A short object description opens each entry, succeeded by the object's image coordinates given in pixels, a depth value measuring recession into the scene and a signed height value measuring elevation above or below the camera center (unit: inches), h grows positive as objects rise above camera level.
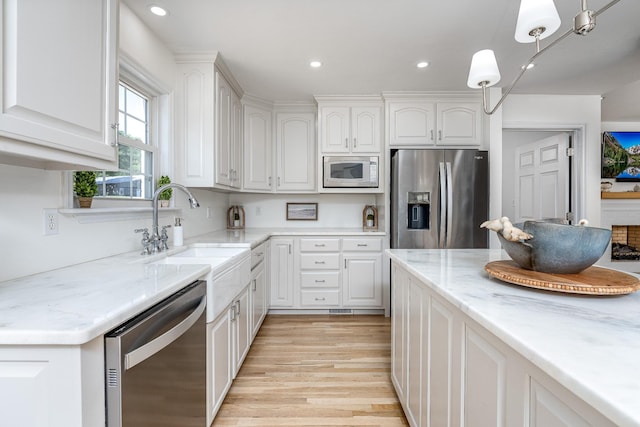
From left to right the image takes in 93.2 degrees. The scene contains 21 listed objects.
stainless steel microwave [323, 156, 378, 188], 130.6 +17.8
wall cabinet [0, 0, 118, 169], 33.9 +16.9
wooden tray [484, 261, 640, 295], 34.4 -8.4
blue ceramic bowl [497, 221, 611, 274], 37.6 -4.4
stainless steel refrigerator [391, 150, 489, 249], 115.5 +5.8
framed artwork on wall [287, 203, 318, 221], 151.2 +0.4
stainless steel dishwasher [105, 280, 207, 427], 32.6 -20.1
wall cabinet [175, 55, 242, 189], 96.2 +29.3
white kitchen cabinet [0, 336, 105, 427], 28.7 -16.7
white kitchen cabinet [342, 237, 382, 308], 127.3 -25.2
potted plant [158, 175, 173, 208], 87.1 +5.3
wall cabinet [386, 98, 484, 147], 125.1 +37.6
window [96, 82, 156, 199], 74.3 +15.8
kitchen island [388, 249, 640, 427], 20.1 -11.1
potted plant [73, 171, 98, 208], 57.3 +4.8
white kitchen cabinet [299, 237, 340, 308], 127.6 -25.0
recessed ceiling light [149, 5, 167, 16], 72.4 +48.9
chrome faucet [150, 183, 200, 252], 73.2 -5.2
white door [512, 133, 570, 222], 134.6 +16.3
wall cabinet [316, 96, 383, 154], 130.8 +36.4
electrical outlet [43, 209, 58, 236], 52.1 -1.8
